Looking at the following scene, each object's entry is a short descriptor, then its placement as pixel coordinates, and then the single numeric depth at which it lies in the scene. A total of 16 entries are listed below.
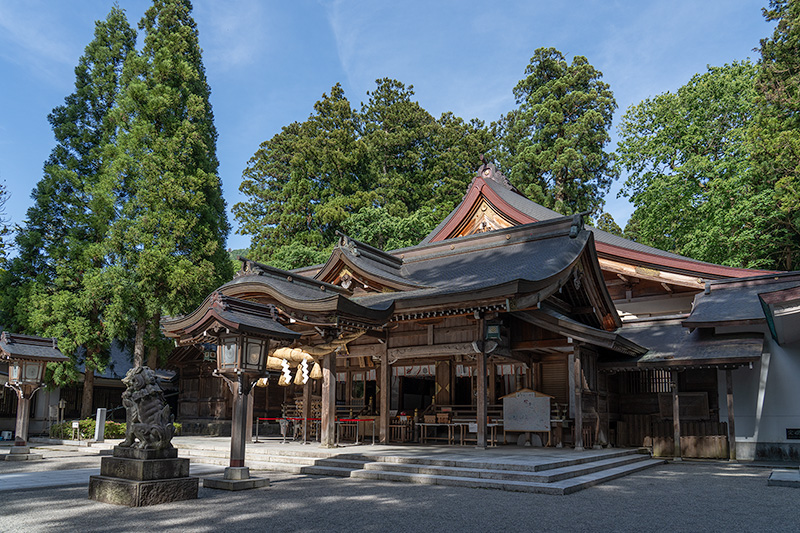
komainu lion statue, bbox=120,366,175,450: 7.68
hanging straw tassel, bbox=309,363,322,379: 14.06
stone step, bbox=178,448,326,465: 11.37
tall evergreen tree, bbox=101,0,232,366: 19.42
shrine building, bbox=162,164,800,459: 12.81
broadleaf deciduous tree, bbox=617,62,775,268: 23.67
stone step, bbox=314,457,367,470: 10.64
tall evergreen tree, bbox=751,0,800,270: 19.70
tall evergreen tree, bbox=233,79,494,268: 31.66
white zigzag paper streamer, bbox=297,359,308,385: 14.26
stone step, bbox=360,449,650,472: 9.36
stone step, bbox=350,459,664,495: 8.50
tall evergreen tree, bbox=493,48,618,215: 34.69
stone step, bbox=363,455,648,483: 8.96
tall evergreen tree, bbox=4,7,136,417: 19.19
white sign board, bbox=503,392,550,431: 13.56
